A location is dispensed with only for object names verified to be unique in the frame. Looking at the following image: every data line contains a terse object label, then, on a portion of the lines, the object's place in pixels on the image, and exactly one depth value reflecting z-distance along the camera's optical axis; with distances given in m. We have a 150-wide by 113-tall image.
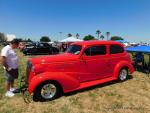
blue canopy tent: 5.84
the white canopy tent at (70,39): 14.04
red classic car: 3.31
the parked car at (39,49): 12.94
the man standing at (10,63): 3.39
